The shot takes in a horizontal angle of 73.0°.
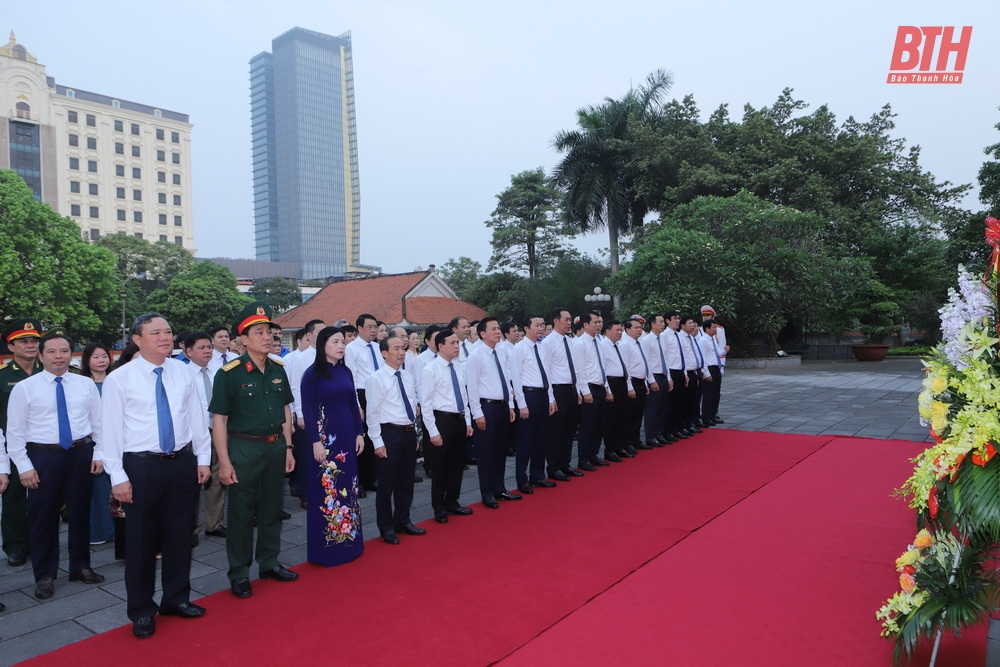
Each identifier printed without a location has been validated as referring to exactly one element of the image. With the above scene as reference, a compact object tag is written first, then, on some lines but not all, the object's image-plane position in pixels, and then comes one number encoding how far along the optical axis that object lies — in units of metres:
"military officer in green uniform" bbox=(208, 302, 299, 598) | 3.45
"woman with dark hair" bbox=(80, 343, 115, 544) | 4.36
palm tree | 22.00
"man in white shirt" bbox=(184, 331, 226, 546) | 4.44
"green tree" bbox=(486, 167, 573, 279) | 27.25
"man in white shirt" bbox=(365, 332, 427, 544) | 4.33
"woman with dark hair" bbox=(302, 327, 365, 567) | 3.88
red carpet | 2.83
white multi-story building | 50.88
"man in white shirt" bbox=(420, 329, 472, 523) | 4.66
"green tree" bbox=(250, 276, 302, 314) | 47.28
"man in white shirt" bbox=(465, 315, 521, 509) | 5.09
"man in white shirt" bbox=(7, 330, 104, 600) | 3.56
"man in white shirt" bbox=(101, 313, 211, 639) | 3.07
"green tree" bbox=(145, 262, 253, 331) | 28.84
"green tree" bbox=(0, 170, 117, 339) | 22.00
